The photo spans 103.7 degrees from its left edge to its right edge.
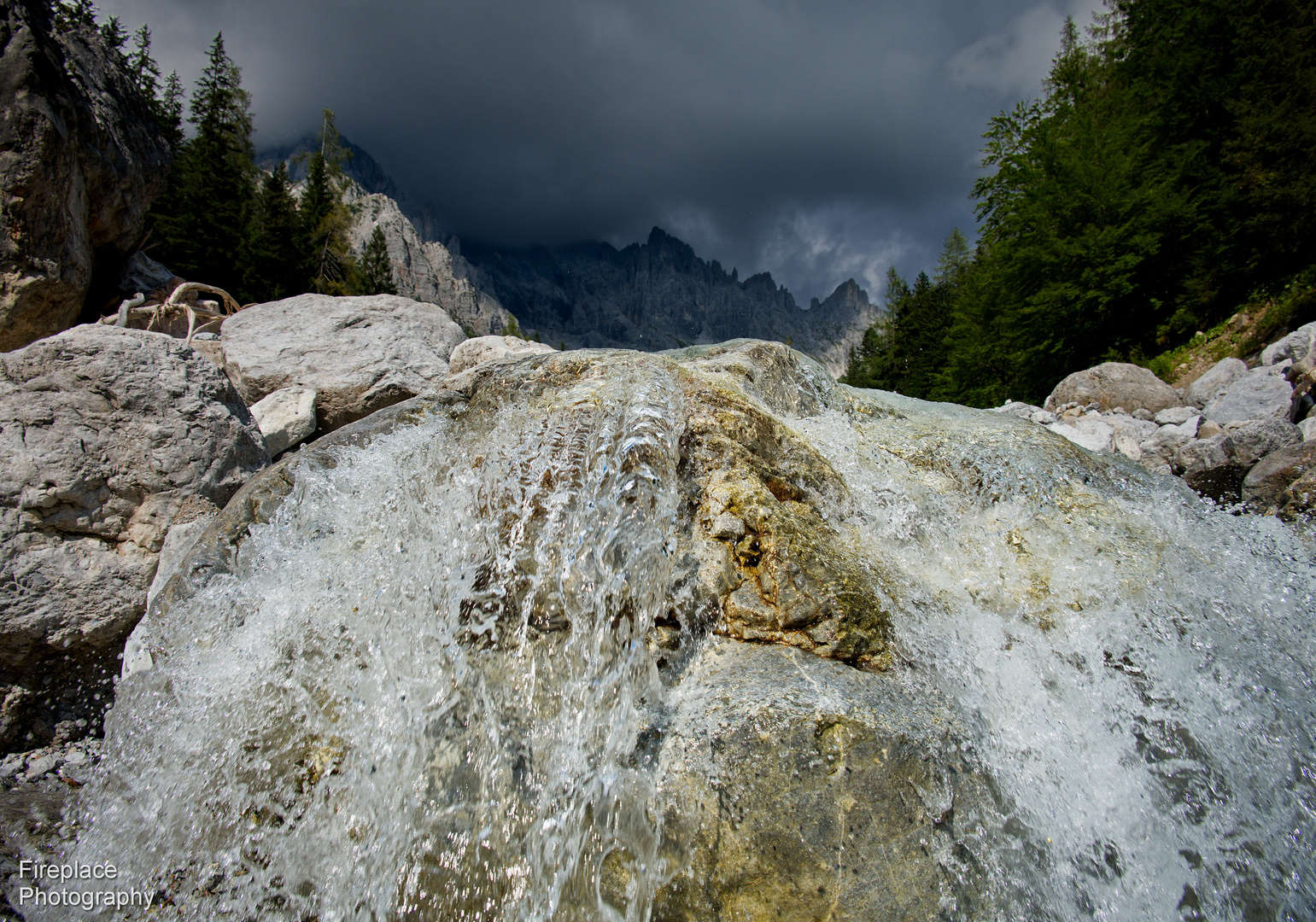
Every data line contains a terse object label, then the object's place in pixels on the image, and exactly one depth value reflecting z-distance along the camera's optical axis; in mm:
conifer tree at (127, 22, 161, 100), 28250
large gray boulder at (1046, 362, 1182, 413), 9469
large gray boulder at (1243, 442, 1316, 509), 5148
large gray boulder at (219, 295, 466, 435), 8227
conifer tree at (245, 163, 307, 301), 22188
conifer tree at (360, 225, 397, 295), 32125
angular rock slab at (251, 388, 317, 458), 6676
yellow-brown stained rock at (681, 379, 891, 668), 3137
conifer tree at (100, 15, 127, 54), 28750
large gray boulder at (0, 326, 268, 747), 3873
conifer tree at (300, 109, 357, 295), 23750
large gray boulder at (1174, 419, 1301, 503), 5875
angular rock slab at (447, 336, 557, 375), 8914
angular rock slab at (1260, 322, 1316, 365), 8188
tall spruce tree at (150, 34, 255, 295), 21594
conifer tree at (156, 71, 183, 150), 28859
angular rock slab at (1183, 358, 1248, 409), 8695
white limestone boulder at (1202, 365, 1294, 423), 7117
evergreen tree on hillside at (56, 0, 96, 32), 9598
